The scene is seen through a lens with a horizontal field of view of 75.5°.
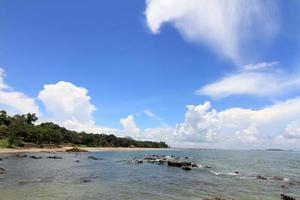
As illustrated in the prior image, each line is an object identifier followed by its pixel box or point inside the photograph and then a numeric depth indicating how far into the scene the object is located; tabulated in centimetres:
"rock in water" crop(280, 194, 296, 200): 2065
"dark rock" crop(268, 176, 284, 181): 3460
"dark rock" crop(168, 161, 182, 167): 5015
